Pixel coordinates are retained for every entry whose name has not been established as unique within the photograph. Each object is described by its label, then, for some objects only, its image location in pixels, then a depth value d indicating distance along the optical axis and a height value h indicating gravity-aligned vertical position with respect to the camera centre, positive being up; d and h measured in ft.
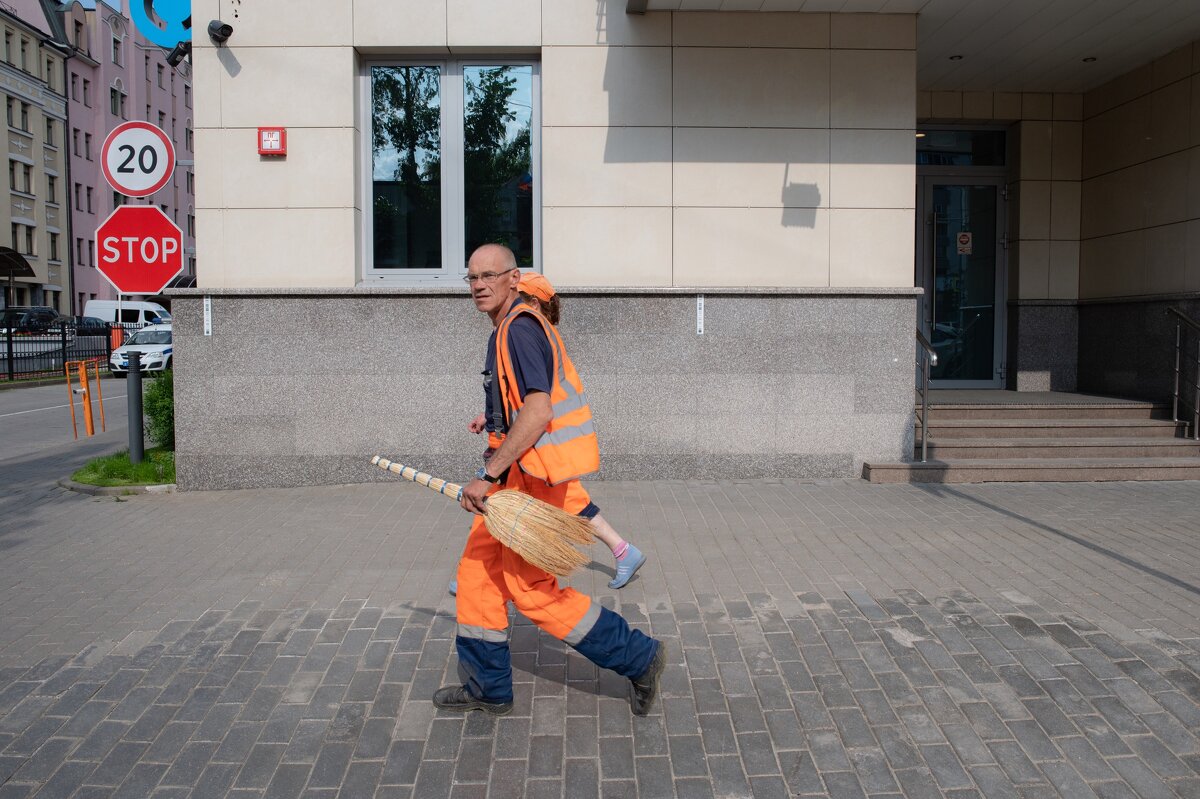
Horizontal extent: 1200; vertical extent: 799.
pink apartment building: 190.60 +49.05
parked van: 132.67 +3.22
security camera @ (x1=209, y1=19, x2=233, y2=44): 28.22 +8.61
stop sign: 29.35 +2.49
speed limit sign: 29.55 +5.23
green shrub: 33.14 -2.59
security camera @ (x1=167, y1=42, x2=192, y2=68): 29.53 +8.40
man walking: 12.53 -2.00
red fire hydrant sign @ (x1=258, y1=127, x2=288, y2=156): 28.84 +5.58
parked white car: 88.89 -1.35
